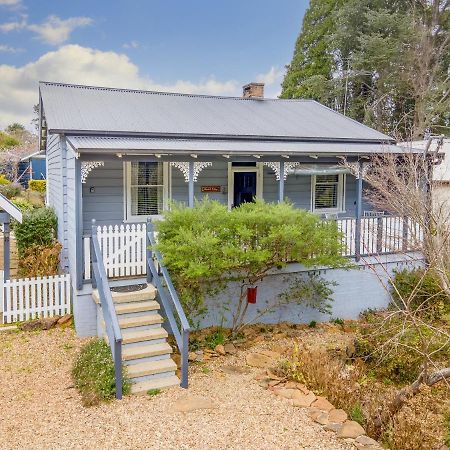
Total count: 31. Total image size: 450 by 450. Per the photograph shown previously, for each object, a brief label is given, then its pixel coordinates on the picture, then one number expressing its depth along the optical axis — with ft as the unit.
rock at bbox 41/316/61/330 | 32.19
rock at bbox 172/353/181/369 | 27.11
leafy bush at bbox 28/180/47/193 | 91.97
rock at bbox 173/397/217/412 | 21.52
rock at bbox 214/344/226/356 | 29.30
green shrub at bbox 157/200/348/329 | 27.07
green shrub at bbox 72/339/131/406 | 22.34
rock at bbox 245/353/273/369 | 27.89
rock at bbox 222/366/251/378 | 26.61
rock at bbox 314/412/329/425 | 20.56
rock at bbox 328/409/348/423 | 20.88
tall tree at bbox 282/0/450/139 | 93.45
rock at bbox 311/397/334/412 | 22.32
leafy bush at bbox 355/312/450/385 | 28.71
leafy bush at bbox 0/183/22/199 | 86.26
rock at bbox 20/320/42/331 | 31.73
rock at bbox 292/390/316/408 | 22.54
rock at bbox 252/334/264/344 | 31.77
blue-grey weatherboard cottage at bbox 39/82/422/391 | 28.19
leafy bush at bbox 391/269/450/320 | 37.27
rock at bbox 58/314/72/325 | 32.85
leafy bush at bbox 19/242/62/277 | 36.58
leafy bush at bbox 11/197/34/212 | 66.71
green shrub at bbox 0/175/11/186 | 93.43
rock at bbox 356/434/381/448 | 18.86
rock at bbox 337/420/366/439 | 19.42
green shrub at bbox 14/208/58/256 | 39.11
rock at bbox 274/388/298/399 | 23.52
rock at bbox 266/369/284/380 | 25.43
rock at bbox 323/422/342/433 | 19.93
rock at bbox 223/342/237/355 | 29.77
